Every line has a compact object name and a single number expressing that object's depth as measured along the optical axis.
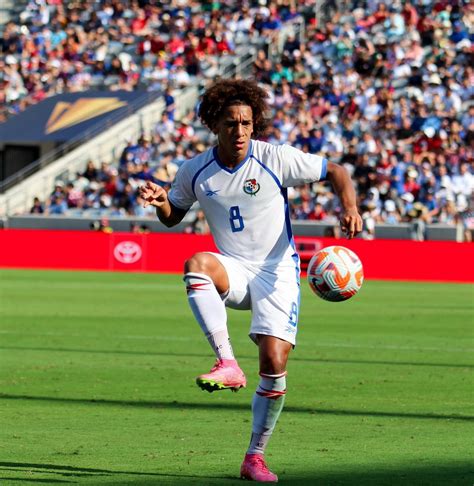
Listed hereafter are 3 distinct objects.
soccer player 15.43
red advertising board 61.34
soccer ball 16.45
